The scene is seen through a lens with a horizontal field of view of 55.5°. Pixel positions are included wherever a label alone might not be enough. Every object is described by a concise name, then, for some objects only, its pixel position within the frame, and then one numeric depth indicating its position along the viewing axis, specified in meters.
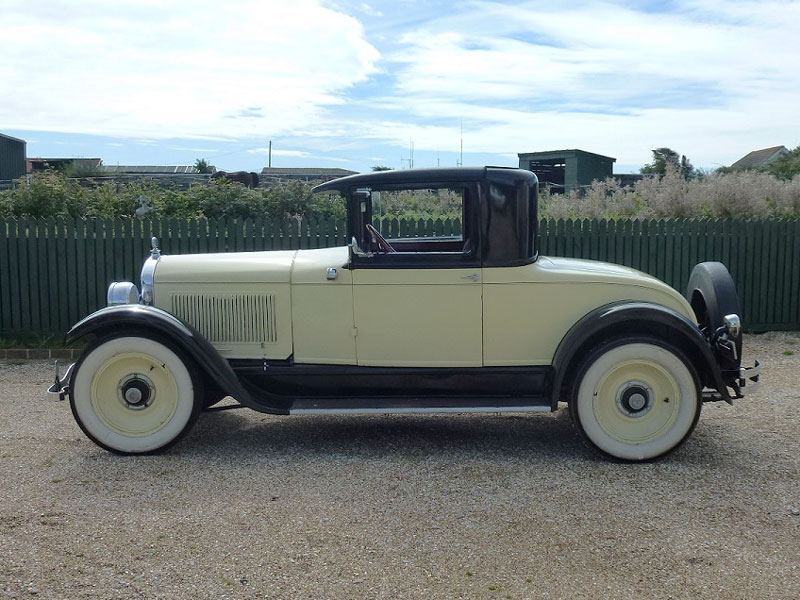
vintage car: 5.02
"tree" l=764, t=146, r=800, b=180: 28.50
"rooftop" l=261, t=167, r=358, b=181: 42.02
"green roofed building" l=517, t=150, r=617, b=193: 31.80
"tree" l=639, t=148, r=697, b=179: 31.89
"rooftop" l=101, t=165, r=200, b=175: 39.76
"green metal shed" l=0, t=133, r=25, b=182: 36.74
